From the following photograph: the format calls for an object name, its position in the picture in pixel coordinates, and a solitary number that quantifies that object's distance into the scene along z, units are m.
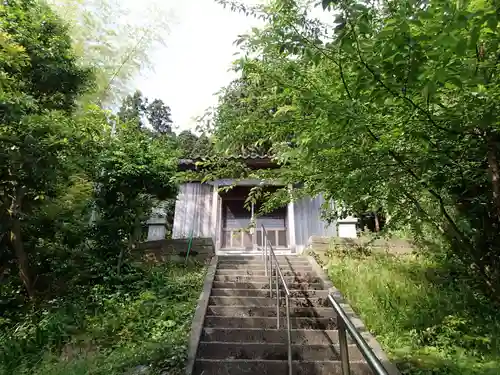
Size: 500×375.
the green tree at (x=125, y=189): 7.17
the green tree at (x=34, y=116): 4.92
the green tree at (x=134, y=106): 19.30
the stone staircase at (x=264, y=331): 4.21
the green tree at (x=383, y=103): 1.74
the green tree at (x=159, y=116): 22.77
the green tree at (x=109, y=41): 8.85
